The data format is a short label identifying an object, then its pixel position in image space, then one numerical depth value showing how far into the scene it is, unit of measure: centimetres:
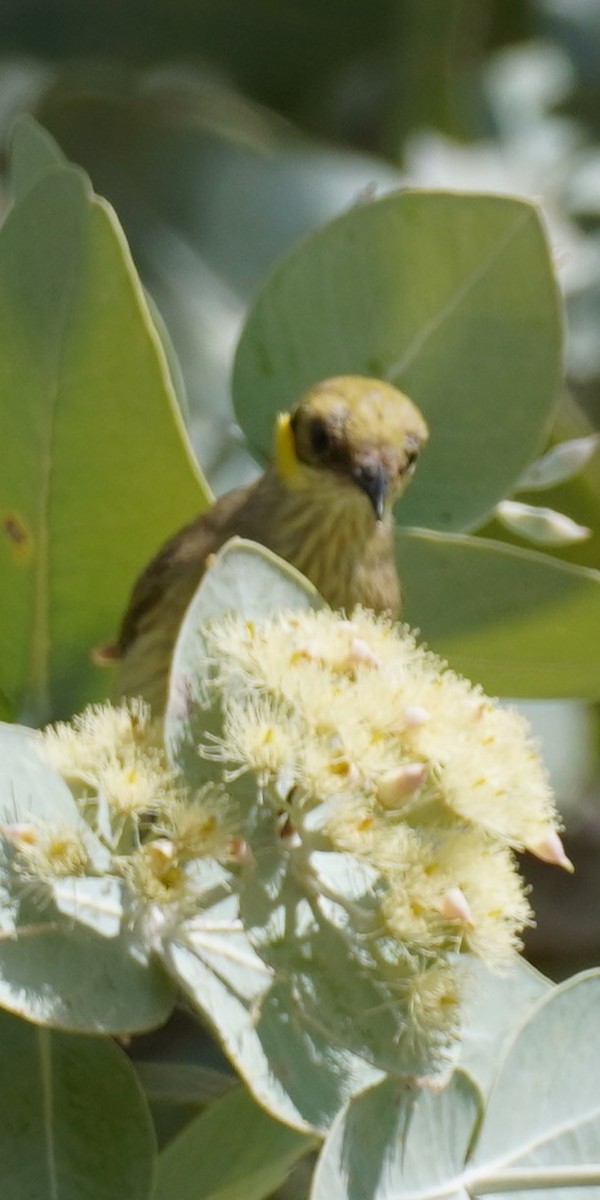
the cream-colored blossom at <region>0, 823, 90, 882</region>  239
